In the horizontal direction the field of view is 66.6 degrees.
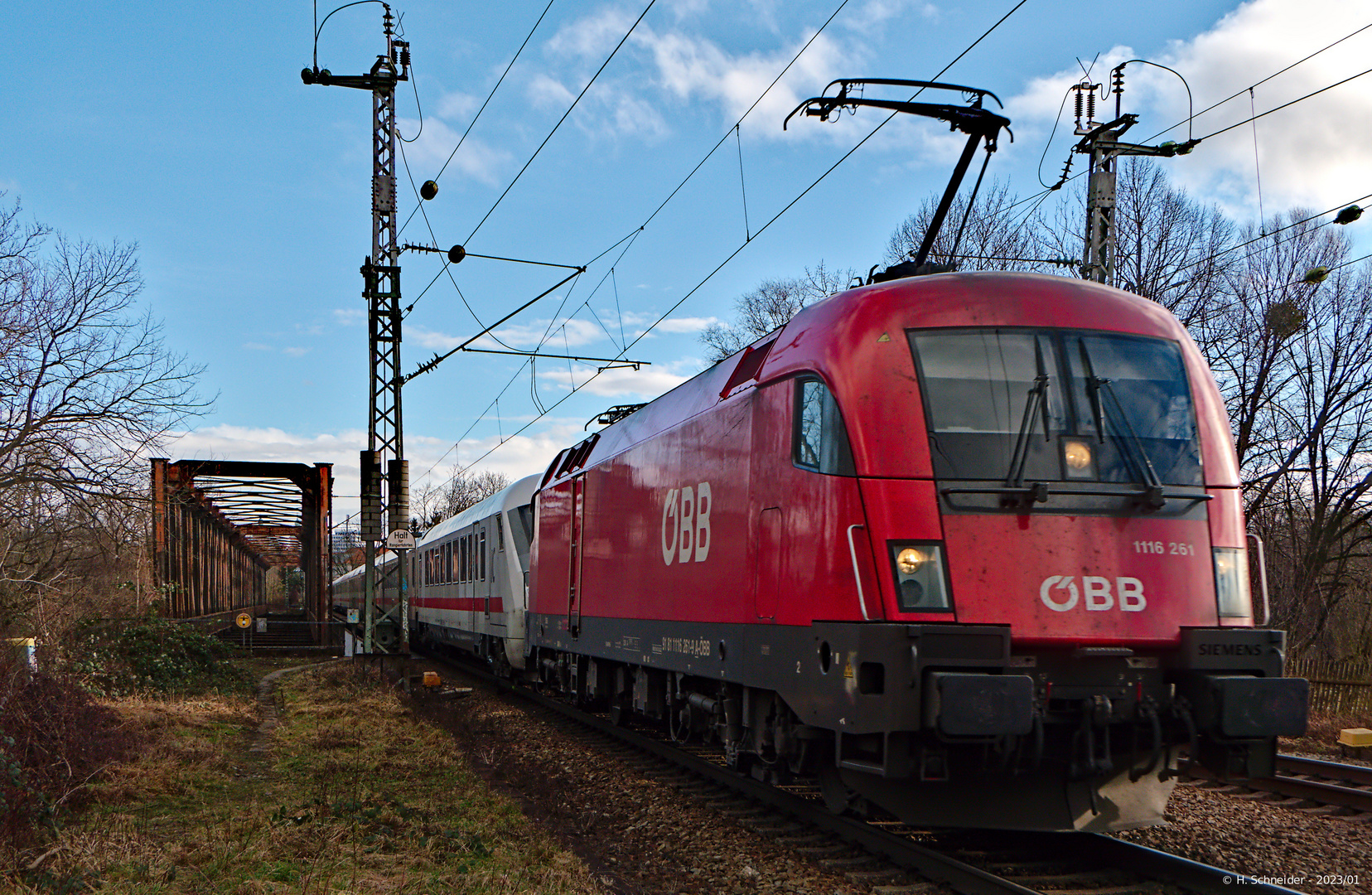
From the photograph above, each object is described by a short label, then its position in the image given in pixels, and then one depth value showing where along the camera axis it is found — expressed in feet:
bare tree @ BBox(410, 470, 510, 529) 258.16
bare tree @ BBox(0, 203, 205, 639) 41.37
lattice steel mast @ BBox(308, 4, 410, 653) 58.59
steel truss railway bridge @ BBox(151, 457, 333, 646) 95.35
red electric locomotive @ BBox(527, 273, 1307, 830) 18.75
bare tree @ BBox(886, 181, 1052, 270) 92.32
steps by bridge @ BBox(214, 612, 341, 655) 91.86
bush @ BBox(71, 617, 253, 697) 48.65
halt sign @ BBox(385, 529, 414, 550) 56.06
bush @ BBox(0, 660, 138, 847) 21.90
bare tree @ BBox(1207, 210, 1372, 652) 73.61
